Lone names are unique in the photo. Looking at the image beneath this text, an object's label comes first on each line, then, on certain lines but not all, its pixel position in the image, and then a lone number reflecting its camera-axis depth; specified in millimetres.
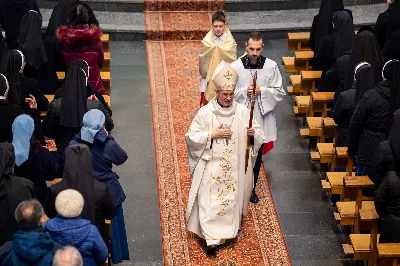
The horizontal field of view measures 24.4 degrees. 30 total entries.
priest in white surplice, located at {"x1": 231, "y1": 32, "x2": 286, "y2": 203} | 9891
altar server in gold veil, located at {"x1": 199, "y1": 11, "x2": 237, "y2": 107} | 10930
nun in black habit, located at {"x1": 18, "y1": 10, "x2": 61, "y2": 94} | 11109
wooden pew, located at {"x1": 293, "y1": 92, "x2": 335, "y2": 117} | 11328
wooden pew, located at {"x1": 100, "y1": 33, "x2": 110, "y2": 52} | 13109
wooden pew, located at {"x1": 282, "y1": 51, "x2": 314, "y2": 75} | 12555
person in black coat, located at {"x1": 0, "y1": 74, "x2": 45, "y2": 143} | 8961
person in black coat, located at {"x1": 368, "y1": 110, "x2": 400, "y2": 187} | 8352
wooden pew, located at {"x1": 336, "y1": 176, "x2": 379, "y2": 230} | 9094
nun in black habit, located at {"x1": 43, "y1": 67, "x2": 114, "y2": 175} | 9242
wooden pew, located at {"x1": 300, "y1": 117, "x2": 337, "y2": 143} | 10852
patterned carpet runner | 9469
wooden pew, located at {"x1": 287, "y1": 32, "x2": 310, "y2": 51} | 12891
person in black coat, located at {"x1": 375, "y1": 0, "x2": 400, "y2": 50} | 11867
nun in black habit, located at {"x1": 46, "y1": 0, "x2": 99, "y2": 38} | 11609
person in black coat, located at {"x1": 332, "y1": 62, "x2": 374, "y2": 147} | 9773
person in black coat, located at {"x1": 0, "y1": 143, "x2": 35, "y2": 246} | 7777
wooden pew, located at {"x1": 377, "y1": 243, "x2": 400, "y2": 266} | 8484
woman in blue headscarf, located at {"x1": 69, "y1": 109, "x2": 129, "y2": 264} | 8320
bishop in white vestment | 9016
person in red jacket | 10836
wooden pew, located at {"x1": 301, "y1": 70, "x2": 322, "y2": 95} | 12039
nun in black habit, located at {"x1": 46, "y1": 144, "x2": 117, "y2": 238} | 7766
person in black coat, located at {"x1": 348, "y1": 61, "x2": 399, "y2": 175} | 9188
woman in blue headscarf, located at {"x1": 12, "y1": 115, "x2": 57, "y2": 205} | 8188
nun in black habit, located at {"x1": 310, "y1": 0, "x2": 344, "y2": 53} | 11914
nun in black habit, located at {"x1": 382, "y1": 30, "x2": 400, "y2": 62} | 11023
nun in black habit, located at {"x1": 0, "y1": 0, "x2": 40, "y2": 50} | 12511
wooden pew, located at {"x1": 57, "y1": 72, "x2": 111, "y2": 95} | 12047
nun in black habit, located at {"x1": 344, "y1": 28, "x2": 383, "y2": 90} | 10266
